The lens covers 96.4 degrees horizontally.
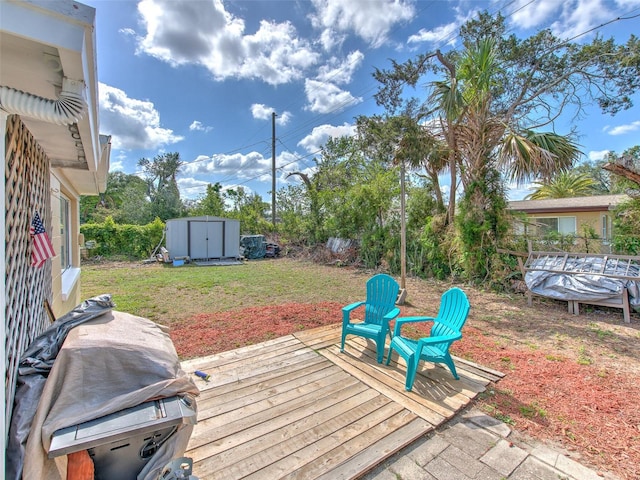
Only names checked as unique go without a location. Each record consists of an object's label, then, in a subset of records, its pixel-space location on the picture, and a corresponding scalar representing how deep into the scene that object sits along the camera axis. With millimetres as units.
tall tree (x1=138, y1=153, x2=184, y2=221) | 25531
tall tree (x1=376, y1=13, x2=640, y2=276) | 5730
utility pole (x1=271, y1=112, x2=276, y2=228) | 15900
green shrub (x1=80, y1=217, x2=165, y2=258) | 11844
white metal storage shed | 11734
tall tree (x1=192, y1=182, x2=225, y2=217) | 17297
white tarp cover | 4539
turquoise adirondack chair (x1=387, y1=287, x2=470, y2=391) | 2557
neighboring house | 10148
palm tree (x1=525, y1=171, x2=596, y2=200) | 15461
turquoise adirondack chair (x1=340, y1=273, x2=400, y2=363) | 3209
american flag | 1949
